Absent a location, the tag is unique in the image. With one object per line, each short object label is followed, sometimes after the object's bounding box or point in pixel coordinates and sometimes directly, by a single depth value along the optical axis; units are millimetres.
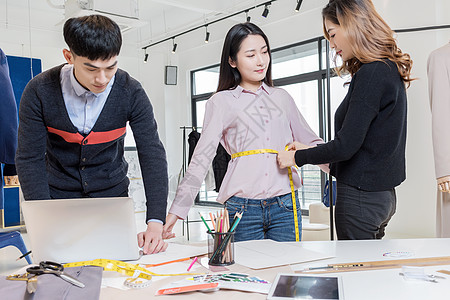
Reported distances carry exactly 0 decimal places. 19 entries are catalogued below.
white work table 972
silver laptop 1214
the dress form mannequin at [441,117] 1940
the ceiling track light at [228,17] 6122
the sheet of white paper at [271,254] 1260
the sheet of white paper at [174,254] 1332
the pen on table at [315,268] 1178
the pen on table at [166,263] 1280
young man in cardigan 1565
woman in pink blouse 1791
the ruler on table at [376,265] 1163
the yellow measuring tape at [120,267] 1155
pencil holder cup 1249
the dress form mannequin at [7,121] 2076
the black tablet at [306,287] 949
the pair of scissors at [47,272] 967
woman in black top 1599
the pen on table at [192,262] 1245
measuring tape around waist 1825
